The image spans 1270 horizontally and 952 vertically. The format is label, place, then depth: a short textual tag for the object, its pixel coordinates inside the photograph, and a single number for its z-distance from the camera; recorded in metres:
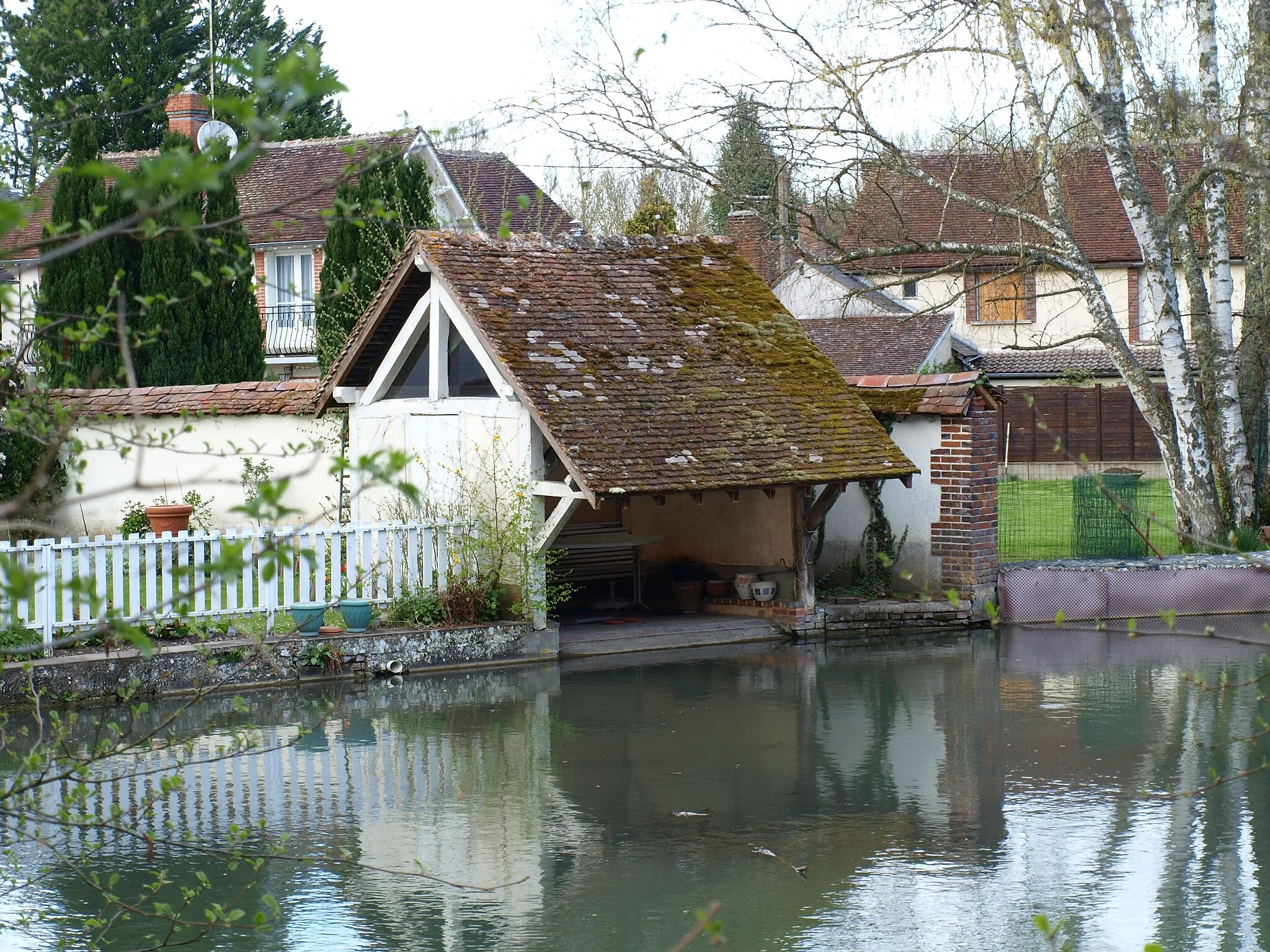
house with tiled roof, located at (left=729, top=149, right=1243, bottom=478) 34.75
